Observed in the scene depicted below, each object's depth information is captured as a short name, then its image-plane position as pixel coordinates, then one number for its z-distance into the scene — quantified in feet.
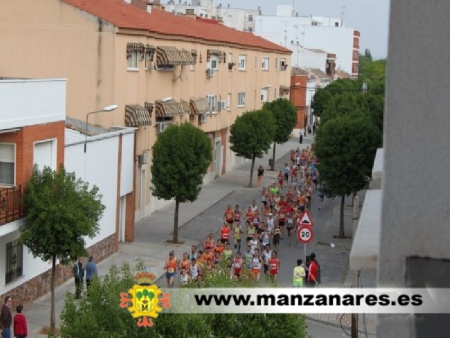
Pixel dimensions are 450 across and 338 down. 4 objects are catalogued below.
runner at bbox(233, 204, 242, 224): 115.58
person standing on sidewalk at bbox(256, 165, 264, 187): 164.75
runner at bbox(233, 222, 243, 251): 105.19
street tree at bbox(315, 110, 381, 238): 116.57
